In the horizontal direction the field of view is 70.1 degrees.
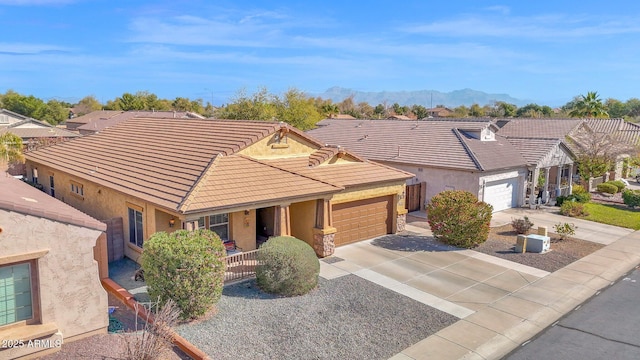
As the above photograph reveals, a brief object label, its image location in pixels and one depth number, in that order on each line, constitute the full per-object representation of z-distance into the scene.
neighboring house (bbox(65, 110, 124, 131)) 70.62
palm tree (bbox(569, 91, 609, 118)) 56.41
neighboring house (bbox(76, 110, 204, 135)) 55.94
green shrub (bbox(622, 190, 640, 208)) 29.97
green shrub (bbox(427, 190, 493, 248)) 19.31
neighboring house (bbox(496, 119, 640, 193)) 33.94
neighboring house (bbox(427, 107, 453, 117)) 115.72
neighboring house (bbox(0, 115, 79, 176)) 36.17
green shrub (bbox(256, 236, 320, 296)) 13.72
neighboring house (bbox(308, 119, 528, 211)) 26.55
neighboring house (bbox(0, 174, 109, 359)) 9.29
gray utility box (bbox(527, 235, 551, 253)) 19.25
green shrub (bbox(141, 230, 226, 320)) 11.48
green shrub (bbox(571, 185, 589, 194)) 30.83
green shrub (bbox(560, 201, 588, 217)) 27.19
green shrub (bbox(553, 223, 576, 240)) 21.52
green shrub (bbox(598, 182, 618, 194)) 34.69
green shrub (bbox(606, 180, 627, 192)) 35.93
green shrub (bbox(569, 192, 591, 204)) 30.09
